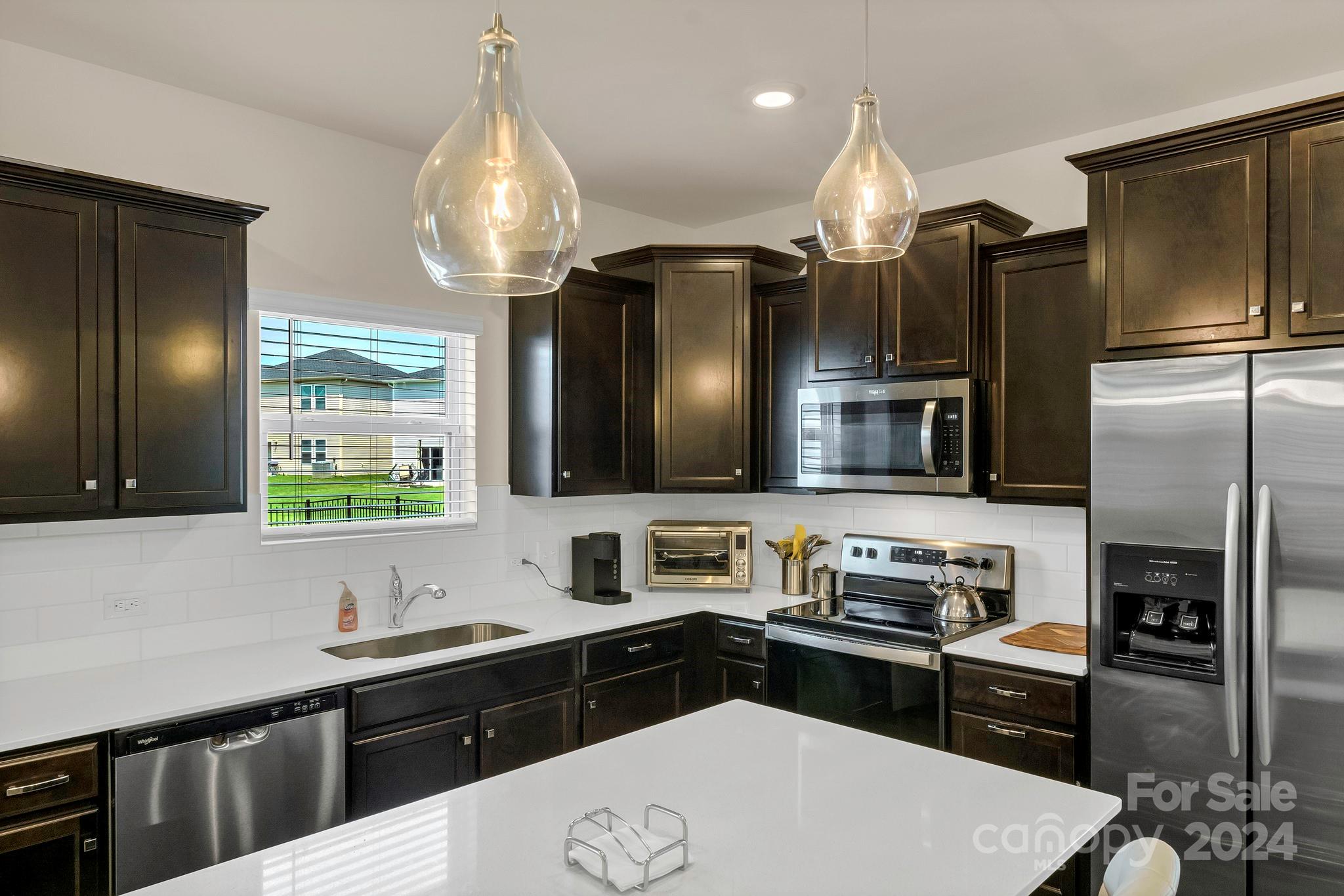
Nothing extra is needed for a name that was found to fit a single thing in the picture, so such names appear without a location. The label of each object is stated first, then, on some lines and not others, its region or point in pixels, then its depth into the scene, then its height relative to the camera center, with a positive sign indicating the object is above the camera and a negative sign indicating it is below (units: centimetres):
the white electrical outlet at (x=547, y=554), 397 -51
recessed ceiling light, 285 +118
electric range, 311 -74
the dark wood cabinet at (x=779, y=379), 389 +30
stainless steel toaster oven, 415 -54
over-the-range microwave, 325 +3
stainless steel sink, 323 -77
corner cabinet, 395 +37
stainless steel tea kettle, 333 -63
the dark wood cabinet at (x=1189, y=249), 240 +57
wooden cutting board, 294 -70
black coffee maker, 389 -56
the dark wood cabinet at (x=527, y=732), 308 -107
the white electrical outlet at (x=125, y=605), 273 -52
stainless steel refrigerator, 222 -46
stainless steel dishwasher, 225 -96
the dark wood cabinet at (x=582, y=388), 371 +25
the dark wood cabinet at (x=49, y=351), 227 +25
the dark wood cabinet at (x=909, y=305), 324 +56
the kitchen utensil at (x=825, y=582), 400 -65
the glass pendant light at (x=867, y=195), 169 +49
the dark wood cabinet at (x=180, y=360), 248 +25
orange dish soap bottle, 322 -63
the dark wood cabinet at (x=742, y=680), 363 -101
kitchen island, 133 -68
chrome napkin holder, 131 -64
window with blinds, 322 +7
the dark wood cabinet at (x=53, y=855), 206 -101
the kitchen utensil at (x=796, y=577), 411 -63
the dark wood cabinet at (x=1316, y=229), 225 +57
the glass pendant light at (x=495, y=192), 119 +35
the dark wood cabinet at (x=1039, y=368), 302 +27
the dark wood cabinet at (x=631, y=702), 342 -107
